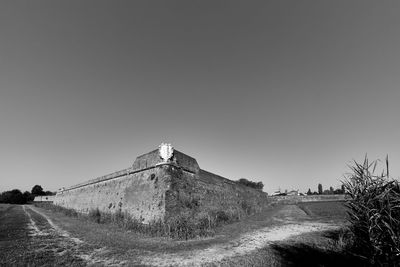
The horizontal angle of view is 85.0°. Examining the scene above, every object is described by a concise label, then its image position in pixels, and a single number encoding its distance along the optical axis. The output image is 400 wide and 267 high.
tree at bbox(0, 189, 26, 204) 58.94
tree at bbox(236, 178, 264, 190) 82.19
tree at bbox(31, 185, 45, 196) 86.11
